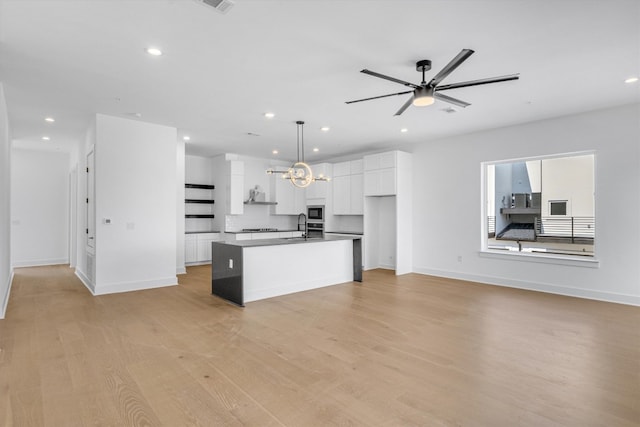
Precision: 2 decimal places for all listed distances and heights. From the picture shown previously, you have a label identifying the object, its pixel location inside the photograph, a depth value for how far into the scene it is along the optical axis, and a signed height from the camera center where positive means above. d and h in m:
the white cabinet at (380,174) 7.20 +0.91
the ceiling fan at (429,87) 3.00 +1.23
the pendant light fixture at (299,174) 5.45 +0.67
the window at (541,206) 5.56 +0.17
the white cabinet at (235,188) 8.29 +0.65
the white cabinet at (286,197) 9.32 +0.49
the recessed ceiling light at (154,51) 3.15 +1.57
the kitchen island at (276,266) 4.92 -0.85
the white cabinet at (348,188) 8.05 +0.66
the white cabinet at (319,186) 8.72 +0.76
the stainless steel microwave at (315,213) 8.99 +0.04
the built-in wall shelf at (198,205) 8.66 +0.24
